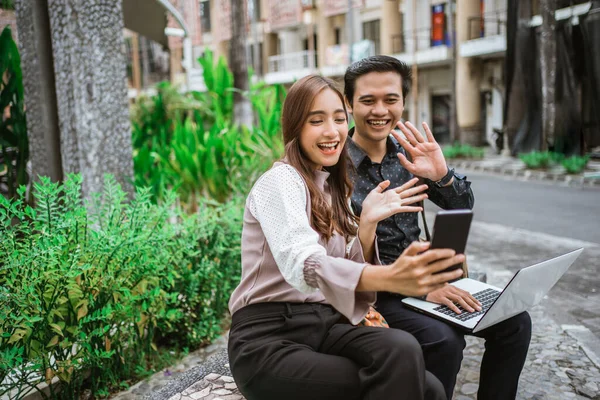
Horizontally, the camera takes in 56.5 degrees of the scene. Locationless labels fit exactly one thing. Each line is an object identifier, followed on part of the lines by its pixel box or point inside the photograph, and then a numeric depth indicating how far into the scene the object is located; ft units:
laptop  5.67
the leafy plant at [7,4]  17.43
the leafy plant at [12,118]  13.61
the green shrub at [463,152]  56.95
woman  4.62
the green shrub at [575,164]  40.11
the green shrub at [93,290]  6.96
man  6.65
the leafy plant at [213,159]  15.12
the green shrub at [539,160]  43.47
